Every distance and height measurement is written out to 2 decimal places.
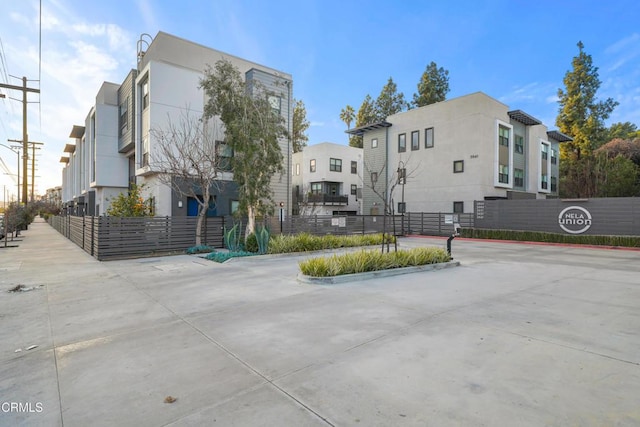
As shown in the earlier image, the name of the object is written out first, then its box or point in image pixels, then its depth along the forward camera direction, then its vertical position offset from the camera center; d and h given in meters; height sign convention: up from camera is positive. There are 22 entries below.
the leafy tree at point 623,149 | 31.35 +6.13
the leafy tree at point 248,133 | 12.90 +3.06
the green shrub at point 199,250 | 12.59 -1.43
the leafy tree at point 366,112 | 42.78 +12.85
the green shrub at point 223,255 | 10.81 -1.44
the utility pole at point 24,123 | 25.26 +7.60
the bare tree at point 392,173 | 28.05 +3.42
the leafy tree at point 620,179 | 25.58 +2.70
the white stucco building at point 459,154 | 24.34 +4.79
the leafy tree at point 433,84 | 37.75 +14.47
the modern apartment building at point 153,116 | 16.33 +5.29
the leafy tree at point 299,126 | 38.44 +10.14
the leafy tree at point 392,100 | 41.88 +14.06
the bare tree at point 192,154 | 13.52 +2.64
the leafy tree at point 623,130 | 42.34 +11.17
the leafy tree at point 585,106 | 32.12 +10.44
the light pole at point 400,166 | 28.19 +4.01
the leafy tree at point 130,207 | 13.75 +0.19
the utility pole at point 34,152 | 39.93 +7.48
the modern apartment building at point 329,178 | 35.88 +3.89
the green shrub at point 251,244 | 12.36 -1.17
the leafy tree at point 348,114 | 49.12 +14.42
